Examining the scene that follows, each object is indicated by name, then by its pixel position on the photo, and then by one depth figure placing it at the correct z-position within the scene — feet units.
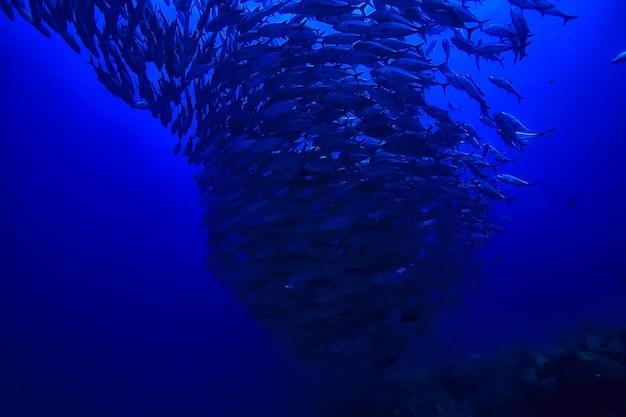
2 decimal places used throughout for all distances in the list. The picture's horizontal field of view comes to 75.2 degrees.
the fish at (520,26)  16.96
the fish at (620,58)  20.59
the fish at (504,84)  21.06
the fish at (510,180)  22.80
